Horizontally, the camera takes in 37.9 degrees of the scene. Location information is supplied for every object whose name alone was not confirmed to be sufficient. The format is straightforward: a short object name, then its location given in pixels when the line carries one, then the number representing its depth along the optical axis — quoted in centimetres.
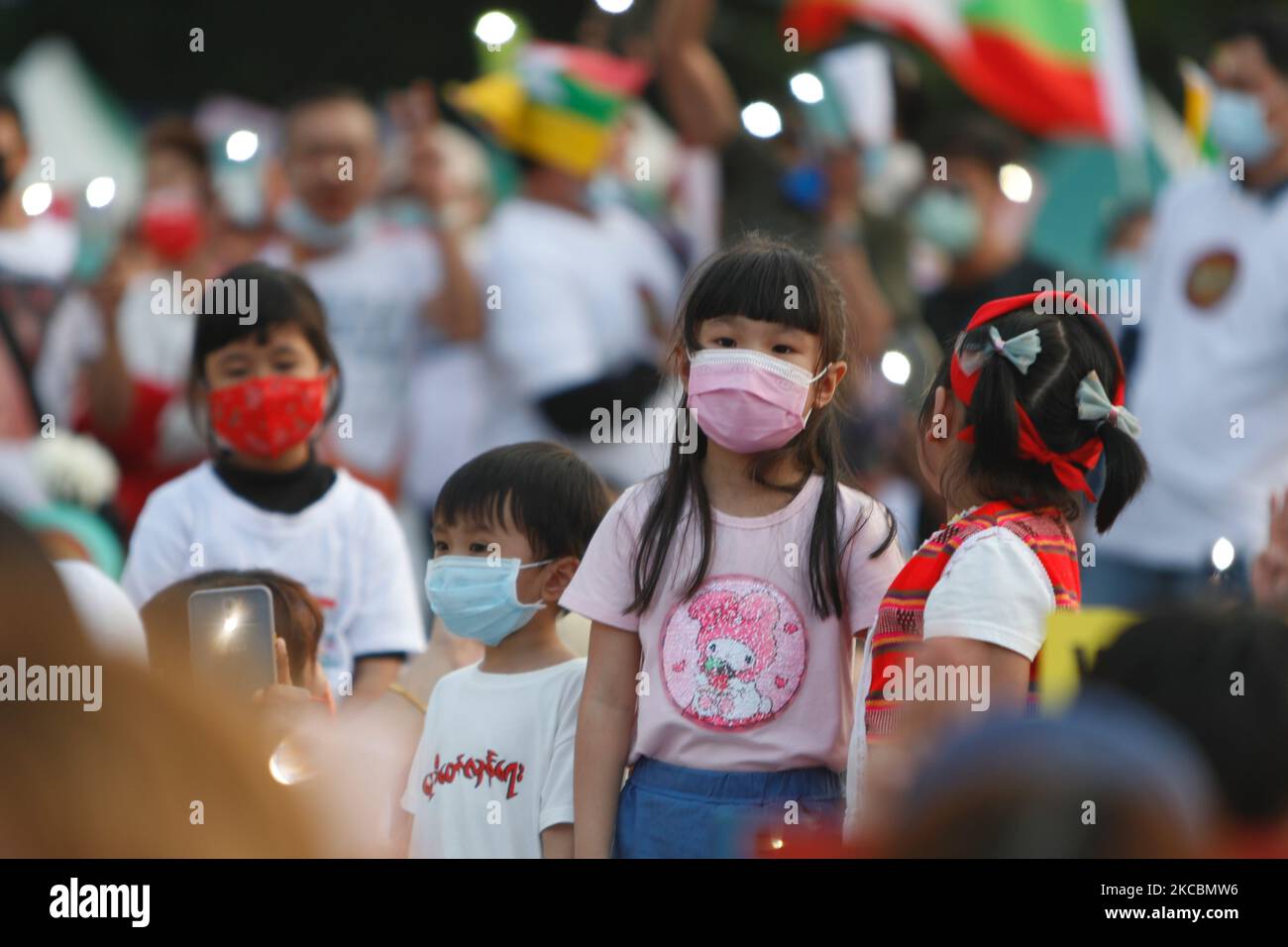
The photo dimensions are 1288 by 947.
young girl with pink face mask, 307
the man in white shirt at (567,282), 605
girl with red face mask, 421
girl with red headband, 289
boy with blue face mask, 324
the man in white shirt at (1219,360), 589
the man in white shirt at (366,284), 626
